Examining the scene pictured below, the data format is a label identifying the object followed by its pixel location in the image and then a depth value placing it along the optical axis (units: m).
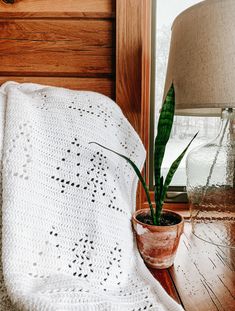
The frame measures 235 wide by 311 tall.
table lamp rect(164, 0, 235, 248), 0.72
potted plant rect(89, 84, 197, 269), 0.74
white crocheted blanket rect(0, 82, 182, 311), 0.59
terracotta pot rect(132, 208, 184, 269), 0.74
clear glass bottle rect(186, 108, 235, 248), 0.93
